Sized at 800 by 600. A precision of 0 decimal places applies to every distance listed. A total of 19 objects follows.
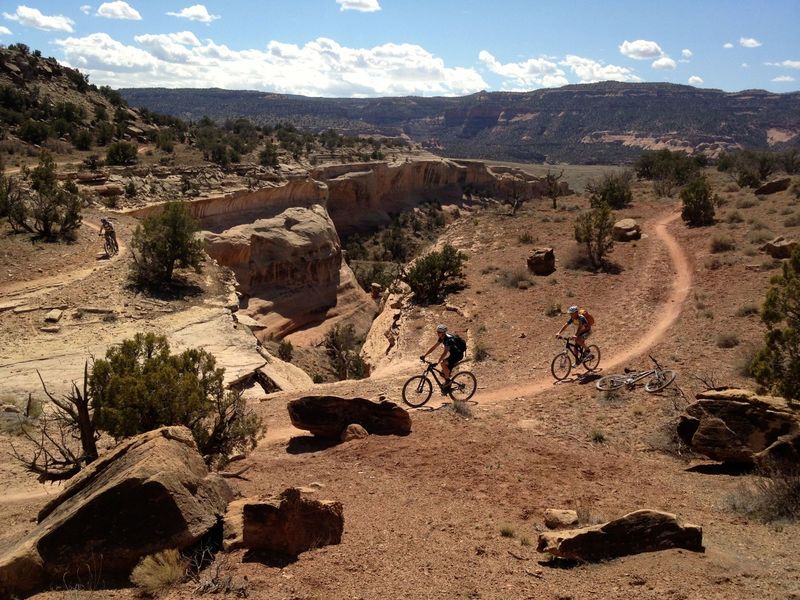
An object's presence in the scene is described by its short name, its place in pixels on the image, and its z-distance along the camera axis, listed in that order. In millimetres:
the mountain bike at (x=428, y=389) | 11914
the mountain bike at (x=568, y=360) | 13219
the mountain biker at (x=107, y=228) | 20469
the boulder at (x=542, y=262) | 21406
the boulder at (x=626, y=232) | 24062
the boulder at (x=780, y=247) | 18609
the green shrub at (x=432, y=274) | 21312
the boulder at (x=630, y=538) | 5594
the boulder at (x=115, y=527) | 5461
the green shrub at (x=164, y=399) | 8453
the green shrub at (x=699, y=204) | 24891
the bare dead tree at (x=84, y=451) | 8034
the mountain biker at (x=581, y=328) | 13062
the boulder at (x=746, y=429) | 7562
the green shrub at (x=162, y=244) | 19625
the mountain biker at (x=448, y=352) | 11562
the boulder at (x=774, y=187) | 28141
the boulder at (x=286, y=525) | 5816
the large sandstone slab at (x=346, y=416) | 9867
